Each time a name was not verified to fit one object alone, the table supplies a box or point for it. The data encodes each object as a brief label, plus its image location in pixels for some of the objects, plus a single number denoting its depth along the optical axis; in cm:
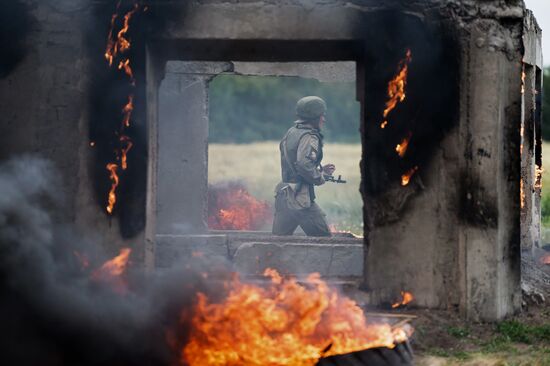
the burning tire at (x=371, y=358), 1151
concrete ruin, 1500
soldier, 2267
